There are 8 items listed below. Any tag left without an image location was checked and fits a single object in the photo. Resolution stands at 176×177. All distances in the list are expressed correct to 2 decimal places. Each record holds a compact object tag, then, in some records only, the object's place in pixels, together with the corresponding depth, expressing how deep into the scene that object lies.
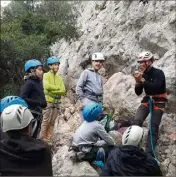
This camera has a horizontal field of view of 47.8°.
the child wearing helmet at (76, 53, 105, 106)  4.62
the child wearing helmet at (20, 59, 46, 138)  4.15
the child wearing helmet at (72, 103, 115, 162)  3.68
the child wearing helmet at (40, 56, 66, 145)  4.83
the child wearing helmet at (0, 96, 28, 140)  3.20
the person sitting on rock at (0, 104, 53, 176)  1.97
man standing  4.13
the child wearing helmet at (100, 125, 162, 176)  2.31
